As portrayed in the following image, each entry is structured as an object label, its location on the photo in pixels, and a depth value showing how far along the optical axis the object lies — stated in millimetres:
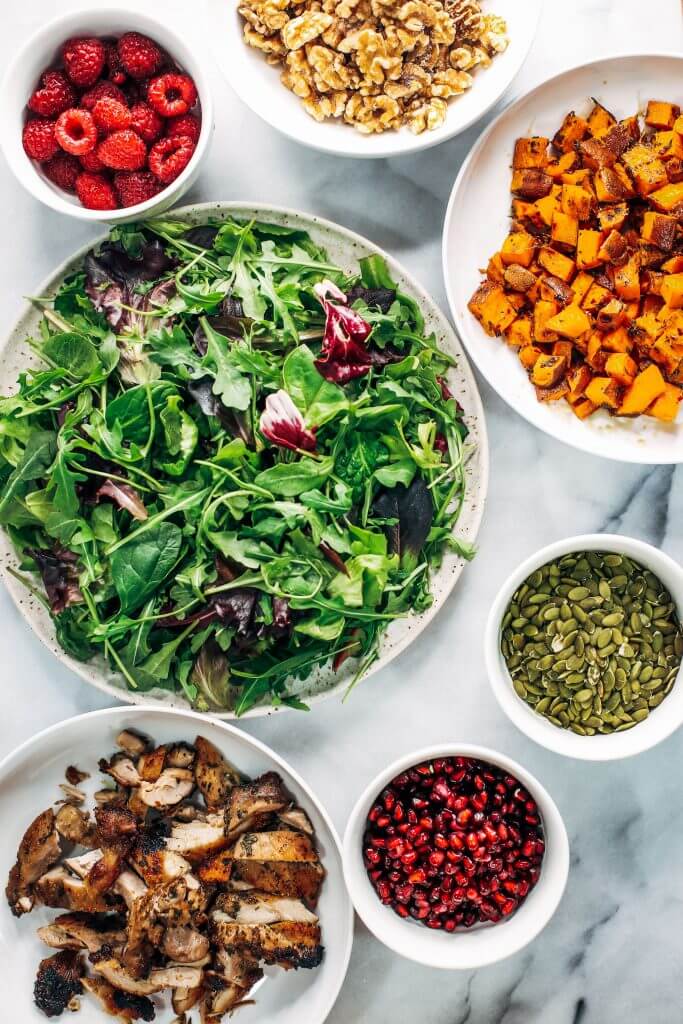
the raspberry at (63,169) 808
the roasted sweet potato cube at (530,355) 818
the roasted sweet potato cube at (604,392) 806
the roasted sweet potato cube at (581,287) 802
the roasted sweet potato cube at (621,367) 798
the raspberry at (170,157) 796
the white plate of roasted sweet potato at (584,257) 795
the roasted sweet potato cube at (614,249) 792
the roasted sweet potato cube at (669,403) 809
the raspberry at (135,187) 800
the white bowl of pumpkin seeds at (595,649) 823
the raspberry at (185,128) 801
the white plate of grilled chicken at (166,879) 828
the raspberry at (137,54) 796
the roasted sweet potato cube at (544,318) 805
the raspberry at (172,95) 795
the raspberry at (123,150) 791
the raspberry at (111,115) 789
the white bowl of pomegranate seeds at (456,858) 817
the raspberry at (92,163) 799
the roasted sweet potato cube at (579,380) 814
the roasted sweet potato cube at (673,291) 787
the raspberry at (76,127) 791
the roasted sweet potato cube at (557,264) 803
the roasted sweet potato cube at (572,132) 809
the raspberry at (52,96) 797
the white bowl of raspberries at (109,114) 792
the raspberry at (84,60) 795
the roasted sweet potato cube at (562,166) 808
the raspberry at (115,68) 802
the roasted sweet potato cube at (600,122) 807
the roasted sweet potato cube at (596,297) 799
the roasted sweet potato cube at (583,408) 821
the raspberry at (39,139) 799
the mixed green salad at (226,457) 787
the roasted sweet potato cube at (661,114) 804
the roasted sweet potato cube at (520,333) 816
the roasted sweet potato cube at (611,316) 795
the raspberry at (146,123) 795
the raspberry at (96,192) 804
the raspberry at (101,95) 797
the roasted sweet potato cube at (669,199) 790
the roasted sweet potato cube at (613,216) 792
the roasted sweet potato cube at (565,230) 797
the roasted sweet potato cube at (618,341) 799
